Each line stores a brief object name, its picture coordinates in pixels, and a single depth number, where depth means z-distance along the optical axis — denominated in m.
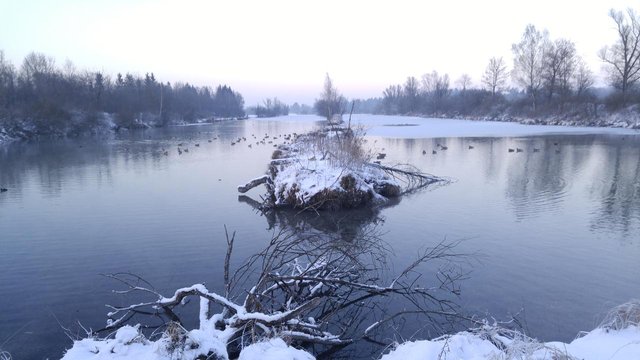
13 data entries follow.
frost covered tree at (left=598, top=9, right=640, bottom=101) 56.97
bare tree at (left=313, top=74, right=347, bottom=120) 61.41
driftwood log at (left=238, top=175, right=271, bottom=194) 17.42
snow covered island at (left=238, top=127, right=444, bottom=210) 15.16
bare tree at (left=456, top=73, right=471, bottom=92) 133.12
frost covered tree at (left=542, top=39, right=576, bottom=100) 62.53
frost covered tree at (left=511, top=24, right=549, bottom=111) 68.08
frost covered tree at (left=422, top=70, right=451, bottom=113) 111.19
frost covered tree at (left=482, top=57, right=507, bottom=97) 92.94
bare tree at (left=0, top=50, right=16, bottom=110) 54.16
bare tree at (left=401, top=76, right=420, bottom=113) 130.25
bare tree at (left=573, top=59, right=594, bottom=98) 62.62
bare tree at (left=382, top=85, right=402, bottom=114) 151.50
